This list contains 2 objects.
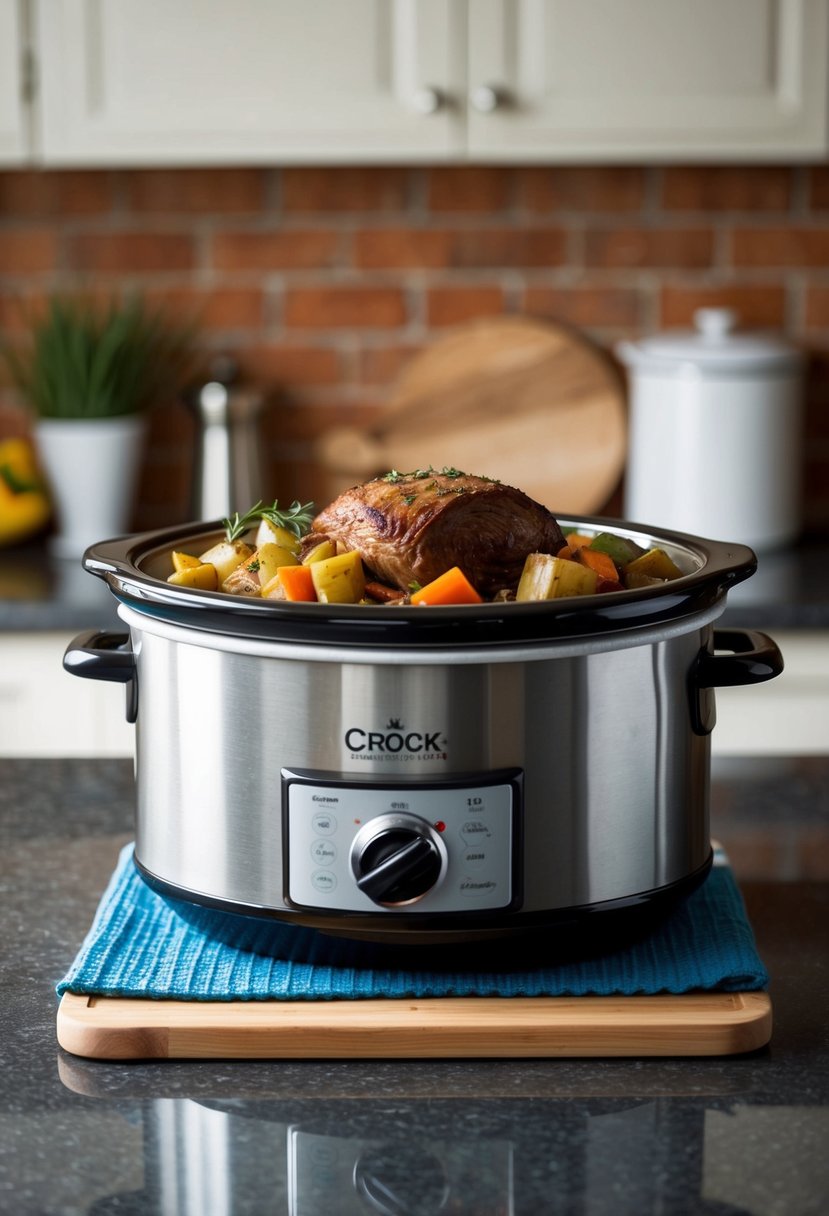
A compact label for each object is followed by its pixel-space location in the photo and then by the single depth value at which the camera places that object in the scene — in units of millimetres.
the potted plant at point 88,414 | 2498
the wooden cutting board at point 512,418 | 2592
